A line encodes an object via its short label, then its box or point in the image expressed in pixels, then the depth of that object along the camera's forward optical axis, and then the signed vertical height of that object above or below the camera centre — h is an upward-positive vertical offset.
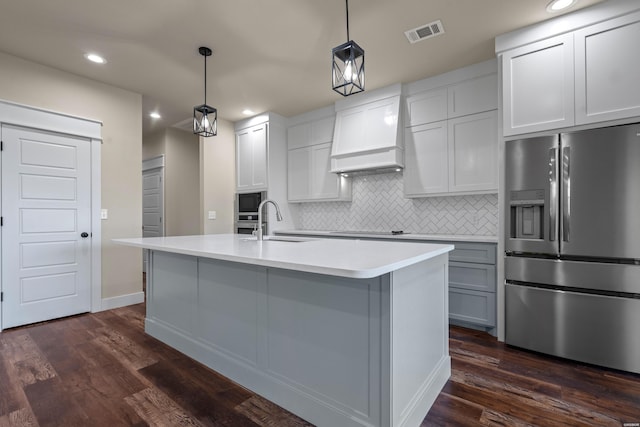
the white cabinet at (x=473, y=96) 3.15 +1.22
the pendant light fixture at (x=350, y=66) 1.75 +0.85
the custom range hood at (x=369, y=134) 3.68 +0.99
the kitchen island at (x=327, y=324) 1.42 -0.62
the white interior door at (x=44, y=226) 3.05 -0.12
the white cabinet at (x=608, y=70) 2.21 +1.04
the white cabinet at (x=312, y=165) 4.42 +0.72
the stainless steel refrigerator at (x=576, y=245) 2.17 -0.25
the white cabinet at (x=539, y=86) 2.44 +1.04
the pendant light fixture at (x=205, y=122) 2.75 +0.82
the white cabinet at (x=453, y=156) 3.18 +0.61
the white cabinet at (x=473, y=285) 2.85 -0.68
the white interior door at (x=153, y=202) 5.67 +0.20
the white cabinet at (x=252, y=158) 4.72 +0.86
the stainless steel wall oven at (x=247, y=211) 4.73 +0.03
